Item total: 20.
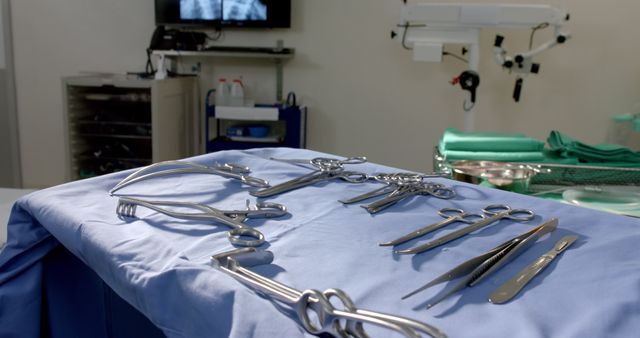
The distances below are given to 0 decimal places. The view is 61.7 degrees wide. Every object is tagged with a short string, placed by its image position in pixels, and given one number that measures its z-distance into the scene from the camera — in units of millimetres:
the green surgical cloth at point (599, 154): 1319
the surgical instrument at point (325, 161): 1032
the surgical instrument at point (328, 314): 432
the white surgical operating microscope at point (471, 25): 2203
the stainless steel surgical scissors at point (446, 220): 688
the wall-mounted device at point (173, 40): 2873
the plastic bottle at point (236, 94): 2832
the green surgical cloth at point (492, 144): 1390
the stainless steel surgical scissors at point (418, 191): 853
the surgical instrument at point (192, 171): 914
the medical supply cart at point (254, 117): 2703
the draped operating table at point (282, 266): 518
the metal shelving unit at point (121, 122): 2645
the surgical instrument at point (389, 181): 860
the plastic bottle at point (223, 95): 2844
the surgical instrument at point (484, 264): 557
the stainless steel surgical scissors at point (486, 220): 662
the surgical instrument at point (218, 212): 686
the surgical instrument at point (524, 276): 546
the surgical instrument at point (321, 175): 882
